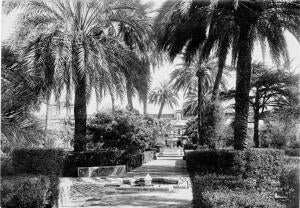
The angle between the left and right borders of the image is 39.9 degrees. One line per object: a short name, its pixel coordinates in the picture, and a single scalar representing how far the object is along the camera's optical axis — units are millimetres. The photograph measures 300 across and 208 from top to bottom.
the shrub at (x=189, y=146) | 40531
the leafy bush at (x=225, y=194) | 6335
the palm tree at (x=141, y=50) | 17672
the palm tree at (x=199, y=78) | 30183
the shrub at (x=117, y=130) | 22547
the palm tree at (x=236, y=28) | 12594
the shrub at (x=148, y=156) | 31070
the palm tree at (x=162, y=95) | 65438
